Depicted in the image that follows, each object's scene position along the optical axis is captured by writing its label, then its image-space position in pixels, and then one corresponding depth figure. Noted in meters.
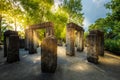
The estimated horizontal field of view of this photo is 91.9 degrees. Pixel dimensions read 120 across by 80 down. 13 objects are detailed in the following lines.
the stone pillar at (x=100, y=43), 6.34
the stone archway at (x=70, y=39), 6.27
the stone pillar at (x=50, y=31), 6.88
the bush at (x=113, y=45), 7.59
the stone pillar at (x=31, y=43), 7.23
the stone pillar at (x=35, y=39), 7.52
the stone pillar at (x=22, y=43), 10.03
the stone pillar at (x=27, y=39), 7.84
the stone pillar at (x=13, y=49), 5.43
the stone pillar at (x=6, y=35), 6.17
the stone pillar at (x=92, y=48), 5.07
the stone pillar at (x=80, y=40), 7.97
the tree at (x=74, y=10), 13.86
